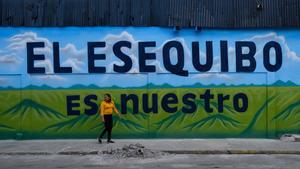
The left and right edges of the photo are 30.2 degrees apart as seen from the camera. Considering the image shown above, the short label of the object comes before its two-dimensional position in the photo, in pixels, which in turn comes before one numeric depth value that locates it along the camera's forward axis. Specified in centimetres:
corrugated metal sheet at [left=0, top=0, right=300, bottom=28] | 1955
